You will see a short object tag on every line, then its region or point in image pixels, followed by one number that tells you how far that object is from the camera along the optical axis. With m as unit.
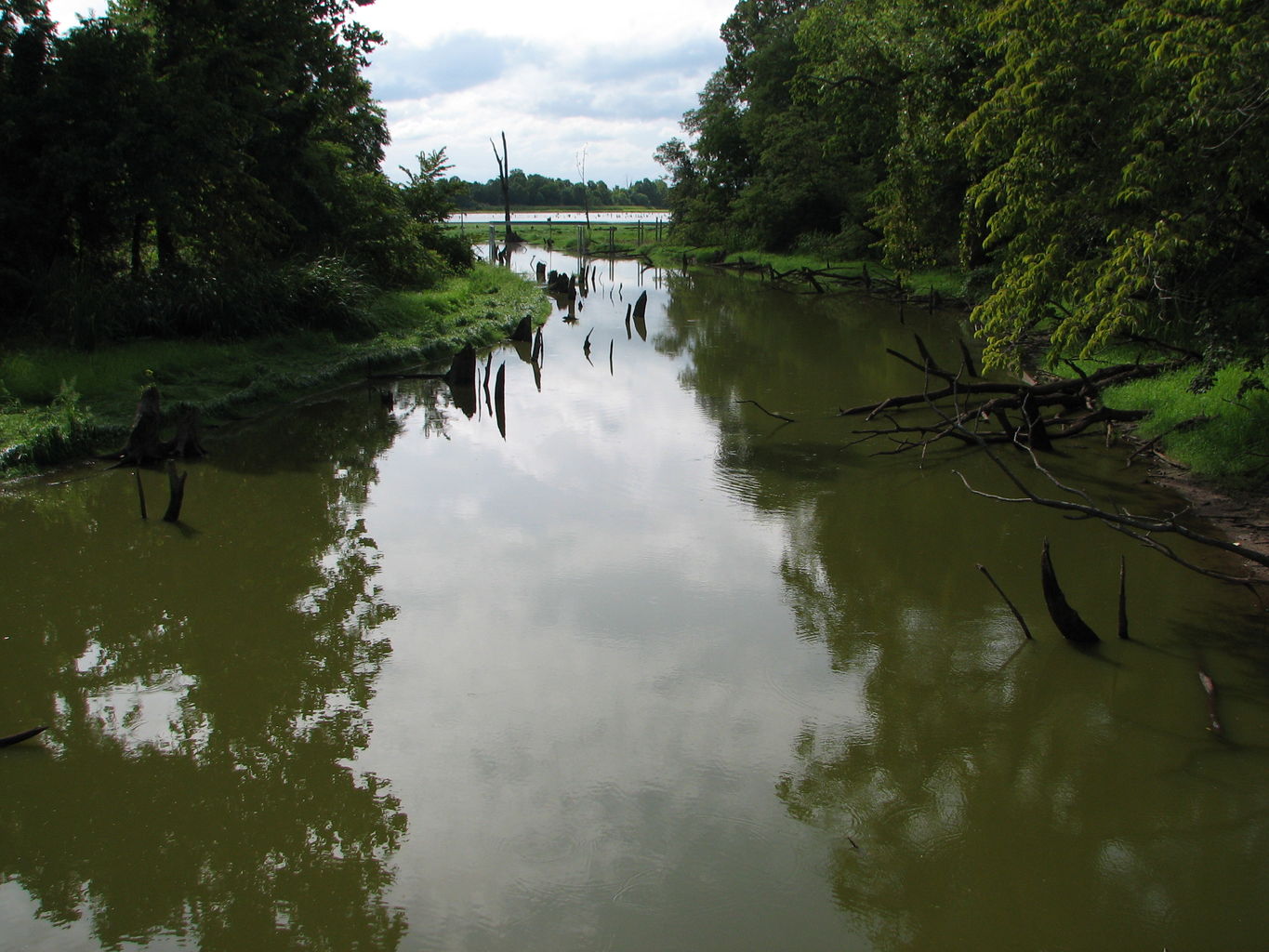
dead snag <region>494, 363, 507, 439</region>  14.47
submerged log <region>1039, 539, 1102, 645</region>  6.32
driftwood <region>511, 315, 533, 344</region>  21.45
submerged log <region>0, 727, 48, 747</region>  5.34
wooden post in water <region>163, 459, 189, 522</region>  8.79
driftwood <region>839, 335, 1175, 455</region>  10.46
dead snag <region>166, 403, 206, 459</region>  11.17
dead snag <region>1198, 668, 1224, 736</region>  5.54
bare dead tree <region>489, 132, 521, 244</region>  51.58
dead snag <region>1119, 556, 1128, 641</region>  6.49
